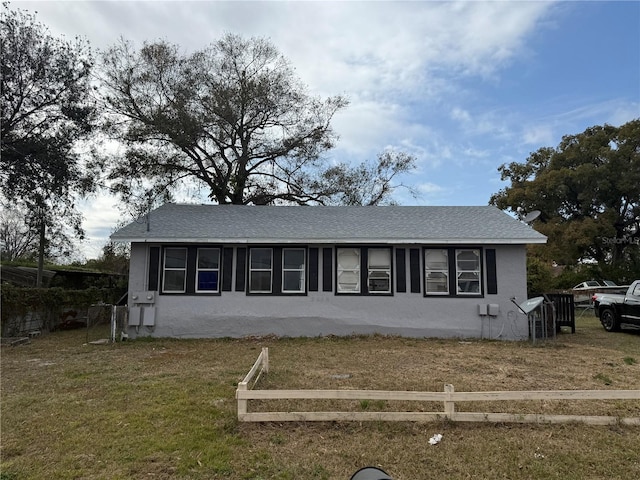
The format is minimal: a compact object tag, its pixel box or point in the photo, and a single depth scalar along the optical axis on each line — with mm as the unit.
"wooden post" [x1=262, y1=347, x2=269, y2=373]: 7227
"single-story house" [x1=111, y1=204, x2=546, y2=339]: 12227
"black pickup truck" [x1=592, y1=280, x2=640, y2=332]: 13164
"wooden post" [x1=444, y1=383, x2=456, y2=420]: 4805
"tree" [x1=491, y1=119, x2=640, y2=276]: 27953
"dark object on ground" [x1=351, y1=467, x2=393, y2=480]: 2194
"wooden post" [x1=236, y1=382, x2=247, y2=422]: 4836
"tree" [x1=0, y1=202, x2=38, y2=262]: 36031
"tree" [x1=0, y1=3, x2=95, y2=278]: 12891
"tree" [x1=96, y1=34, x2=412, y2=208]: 19672
